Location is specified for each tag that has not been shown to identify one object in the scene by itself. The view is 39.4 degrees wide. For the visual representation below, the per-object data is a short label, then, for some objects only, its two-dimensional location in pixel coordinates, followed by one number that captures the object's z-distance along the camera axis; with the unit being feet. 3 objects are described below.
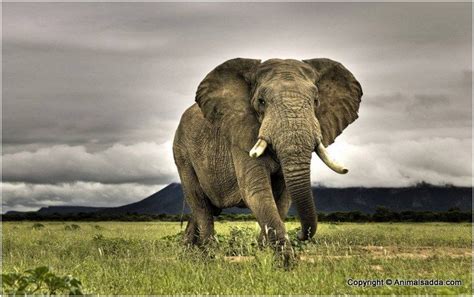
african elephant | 41.27
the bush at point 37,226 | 113.54
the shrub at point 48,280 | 23.48
